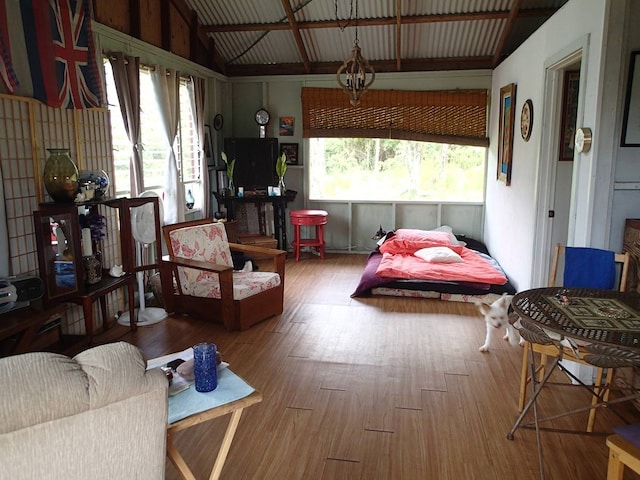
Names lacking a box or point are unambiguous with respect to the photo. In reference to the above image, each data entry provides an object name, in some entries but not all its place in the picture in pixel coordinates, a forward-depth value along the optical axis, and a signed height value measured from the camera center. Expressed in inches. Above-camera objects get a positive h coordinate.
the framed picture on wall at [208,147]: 250.6 +11.2
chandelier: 164.1 +30.2
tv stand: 258.4 -19.5
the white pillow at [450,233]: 249.8 -32.5
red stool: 261.9 -27.8
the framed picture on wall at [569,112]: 157.8 +17.7
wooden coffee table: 65.2 -31.5
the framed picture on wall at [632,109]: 115.7 +13.8
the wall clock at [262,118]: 277.4 +27.7
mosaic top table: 76.4 -25.3
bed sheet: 193.3 -45.3
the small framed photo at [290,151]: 283.0 +9.9
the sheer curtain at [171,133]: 203.9 +14.7
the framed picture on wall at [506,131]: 208.2 +16.2
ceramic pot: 129.7 -1.8
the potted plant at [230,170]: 258.1 -0.6
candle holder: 142.9 -28.5
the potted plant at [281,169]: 266.1 -0.1
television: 264.1 +5.7
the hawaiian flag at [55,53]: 128.3 +31.4
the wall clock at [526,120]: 177.3 +17.6
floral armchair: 159.9 -37.7
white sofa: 46.5 -24.3
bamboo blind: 265.1 +28.6
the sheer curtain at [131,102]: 172.4 +23.4
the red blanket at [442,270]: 197.2 -40.9
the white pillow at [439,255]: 217.6 -37.5
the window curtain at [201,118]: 236.4 +24.3
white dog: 138.5 -41.2
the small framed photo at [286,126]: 281.1 +23.7
